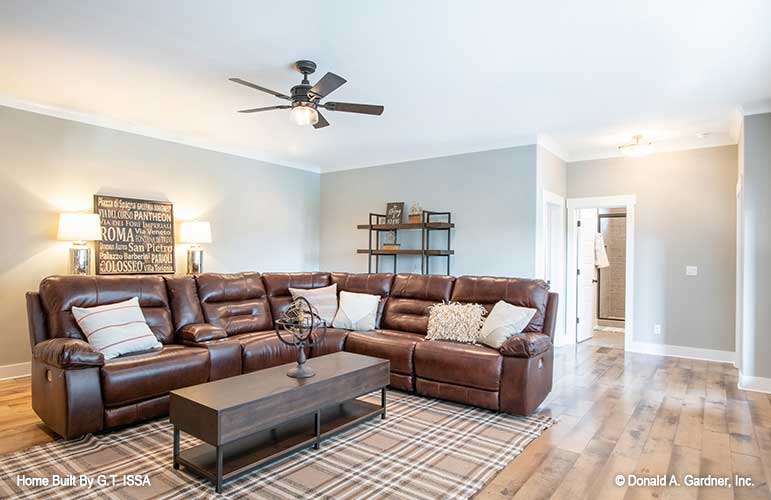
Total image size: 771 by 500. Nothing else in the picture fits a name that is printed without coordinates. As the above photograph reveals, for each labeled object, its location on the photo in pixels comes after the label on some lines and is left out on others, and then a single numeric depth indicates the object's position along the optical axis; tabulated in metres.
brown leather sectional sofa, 2.93
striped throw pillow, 3.19
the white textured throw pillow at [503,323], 3.65
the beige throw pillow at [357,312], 4.56
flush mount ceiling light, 5.24
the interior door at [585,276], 6.61
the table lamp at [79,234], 4.28
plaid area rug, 2.32
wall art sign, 4.85
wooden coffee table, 2.32
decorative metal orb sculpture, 2.88
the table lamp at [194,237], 5.37
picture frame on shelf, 6.51
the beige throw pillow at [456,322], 3.93
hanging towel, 7.65
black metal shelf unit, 5.98
